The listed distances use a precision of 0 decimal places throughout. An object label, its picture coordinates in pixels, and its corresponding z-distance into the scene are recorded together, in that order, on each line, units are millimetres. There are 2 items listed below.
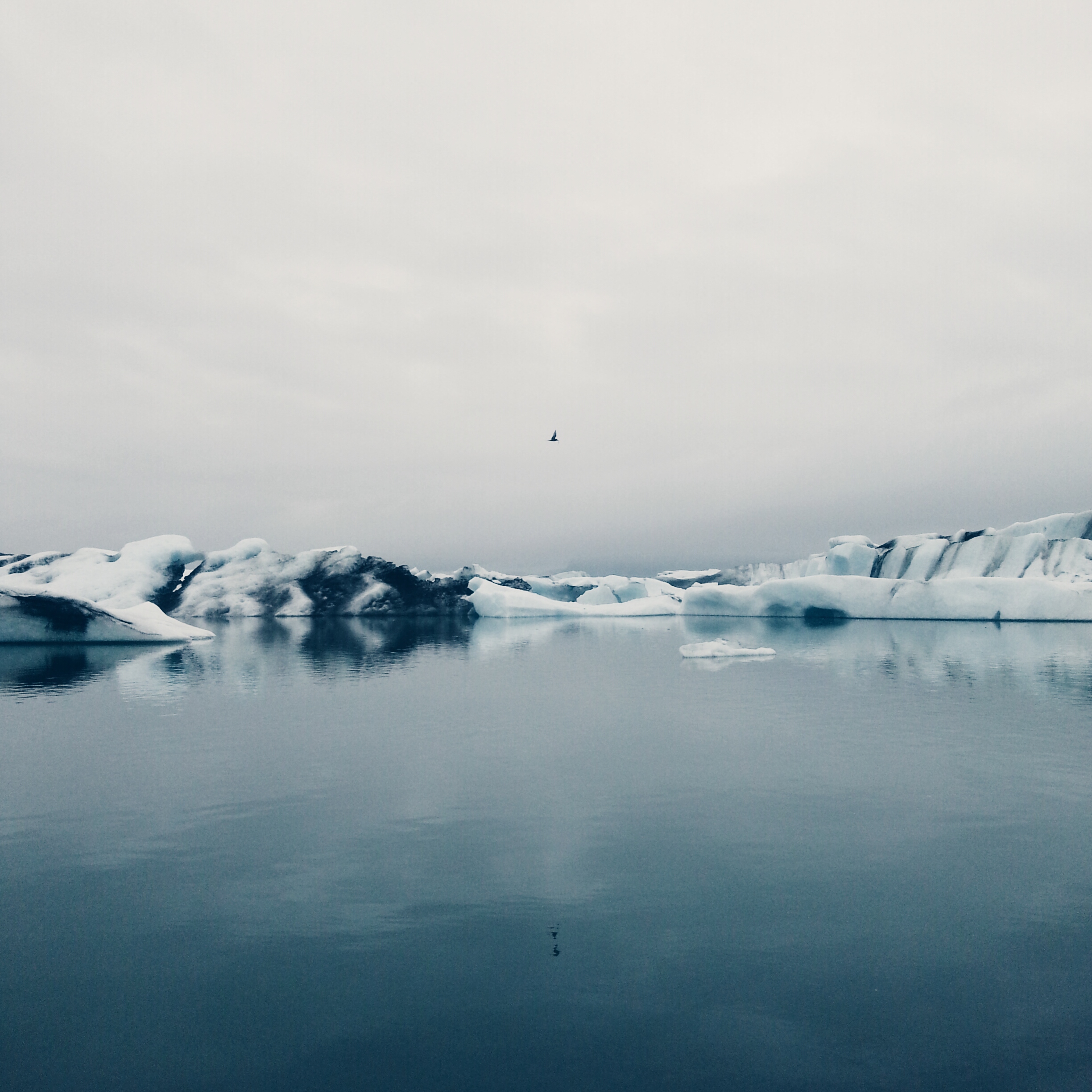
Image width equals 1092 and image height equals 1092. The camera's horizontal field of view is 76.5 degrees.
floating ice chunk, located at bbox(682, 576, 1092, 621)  38938
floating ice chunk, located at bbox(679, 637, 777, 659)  23406
